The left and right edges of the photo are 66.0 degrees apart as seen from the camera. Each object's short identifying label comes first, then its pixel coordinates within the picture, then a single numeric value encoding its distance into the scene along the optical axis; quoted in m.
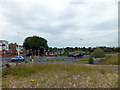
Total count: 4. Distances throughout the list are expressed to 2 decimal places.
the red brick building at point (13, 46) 57.48
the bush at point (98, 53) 17.09
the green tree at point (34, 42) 42.00
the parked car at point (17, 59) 23.75
